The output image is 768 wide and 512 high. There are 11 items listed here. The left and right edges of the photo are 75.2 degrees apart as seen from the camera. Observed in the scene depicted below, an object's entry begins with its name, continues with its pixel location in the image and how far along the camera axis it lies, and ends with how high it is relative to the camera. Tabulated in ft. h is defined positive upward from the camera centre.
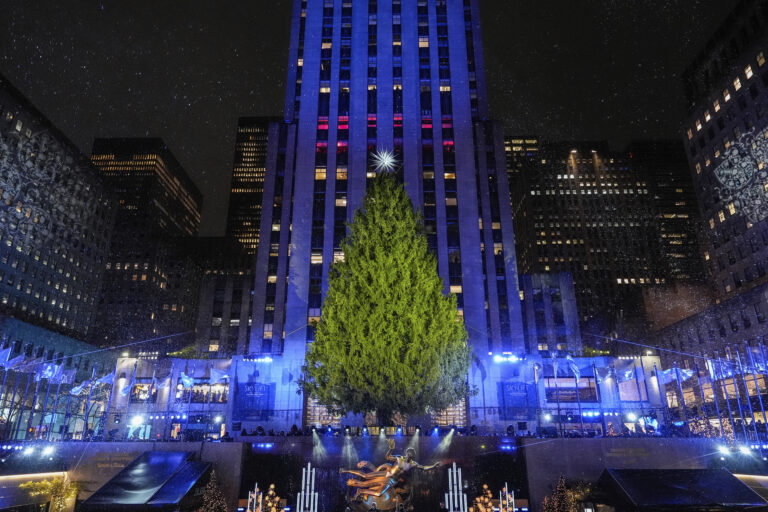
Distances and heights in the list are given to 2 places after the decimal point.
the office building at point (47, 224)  251.60 +111.41
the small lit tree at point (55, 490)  58.23 -7.56
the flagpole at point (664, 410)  91.05 +1.80
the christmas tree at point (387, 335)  82.12 +14.02
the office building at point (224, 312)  300.20 +64.44
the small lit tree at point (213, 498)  57.61 -8.41
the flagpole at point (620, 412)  123.85 +2.13
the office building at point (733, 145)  204.64 +116.98
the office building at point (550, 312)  232.73 +48.91
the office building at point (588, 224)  423.64 +167.20
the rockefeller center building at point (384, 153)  161.99 +89.34
